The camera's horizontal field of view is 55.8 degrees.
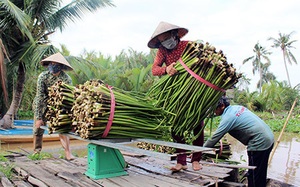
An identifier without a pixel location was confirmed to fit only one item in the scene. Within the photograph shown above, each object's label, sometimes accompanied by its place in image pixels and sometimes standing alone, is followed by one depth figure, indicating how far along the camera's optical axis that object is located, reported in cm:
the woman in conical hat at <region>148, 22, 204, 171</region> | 273
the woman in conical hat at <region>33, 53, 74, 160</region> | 361
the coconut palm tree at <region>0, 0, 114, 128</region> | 839
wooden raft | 256
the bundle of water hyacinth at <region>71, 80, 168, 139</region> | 240
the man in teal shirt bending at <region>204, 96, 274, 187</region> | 269
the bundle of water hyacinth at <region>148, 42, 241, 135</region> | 244
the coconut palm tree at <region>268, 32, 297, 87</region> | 2806
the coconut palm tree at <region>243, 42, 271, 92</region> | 3088
